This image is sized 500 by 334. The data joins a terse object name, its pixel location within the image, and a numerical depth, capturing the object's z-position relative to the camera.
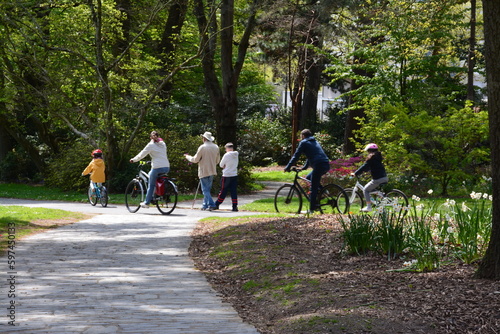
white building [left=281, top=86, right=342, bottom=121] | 86.65
